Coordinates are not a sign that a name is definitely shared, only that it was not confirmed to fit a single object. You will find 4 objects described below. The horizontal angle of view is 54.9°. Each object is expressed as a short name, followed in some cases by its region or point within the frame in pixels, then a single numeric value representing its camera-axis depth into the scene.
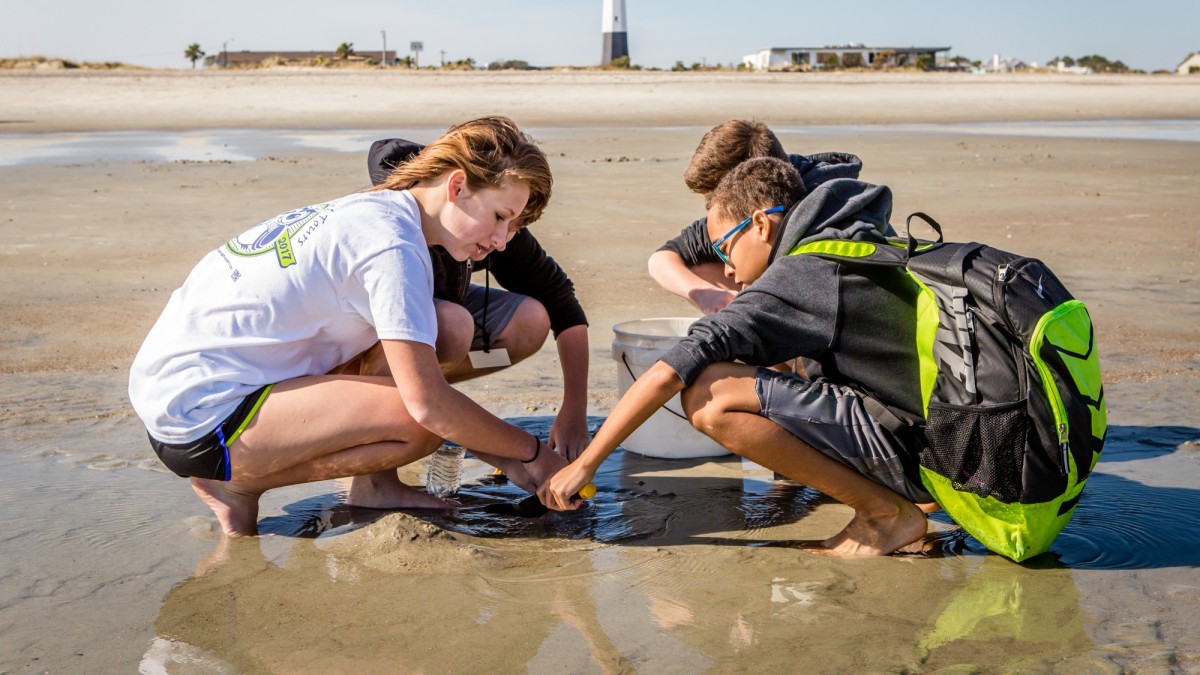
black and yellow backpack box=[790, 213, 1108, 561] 2.66
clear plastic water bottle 3.62
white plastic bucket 3.70
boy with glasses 2.86
